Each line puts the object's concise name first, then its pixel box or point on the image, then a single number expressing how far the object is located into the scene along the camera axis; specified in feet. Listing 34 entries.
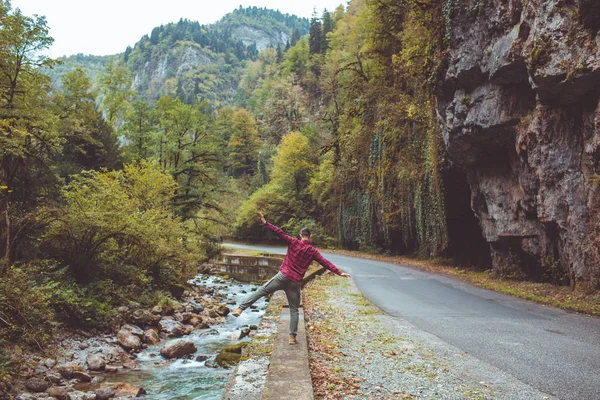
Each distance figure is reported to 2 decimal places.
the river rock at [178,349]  32.12
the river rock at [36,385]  23.17
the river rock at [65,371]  25.95
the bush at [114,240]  38.29
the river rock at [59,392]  22.63
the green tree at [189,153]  92.79
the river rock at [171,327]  39.88
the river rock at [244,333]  38.48
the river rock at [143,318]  40.65
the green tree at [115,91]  111.45
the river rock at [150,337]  36.01
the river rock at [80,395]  22.40
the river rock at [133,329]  36.58
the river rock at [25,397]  21.63
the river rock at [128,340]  33.68
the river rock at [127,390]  23.77
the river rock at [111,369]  28.40
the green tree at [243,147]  226.17
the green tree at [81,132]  72.49
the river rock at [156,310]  44.73
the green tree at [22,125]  32.19
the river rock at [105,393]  22.93
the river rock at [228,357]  29.37
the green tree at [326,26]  220.64
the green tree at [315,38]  228.63
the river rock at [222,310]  50.21
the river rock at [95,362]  28.27
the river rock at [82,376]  26.02
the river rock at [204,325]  43.32
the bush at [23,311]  26.04
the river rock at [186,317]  44.78
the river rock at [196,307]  50.19
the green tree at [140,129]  99.09
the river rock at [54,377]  24.77
